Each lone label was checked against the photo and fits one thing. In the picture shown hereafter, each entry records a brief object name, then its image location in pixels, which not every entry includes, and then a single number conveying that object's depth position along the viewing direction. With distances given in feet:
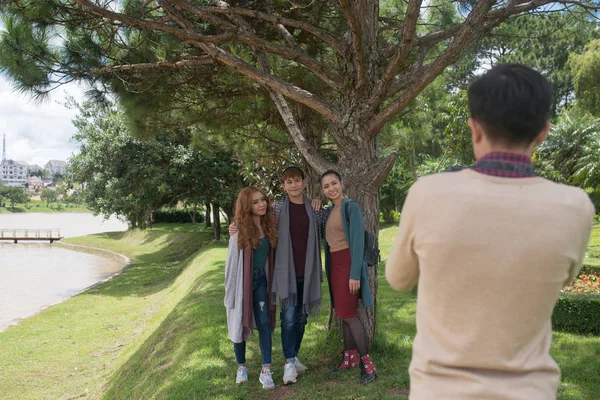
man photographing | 4.09
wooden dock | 112.16
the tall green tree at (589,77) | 71.61
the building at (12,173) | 615.16
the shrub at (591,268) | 26.96
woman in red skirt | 12.44
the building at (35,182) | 554.46
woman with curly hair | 13.39
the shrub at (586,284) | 25.03
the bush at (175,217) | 110.22
